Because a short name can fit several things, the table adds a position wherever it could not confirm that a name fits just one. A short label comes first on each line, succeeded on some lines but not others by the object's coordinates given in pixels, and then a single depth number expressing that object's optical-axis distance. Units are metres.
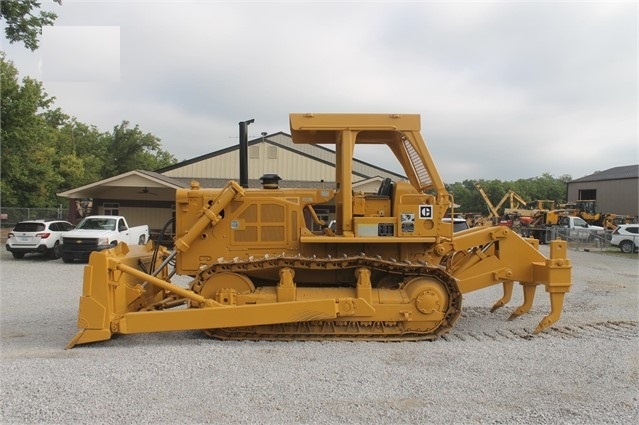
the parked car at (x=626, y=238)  24.85
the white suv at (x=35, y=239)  18.06
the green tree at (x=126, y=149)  52.44
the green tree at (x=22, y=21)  18.30
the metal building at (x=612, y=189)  44.50
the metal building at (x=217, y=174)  26.08
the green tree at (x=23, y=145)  21.05
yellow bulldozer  6.02
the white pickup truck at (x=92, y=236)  16.91
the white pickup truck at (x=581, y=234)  27.52
